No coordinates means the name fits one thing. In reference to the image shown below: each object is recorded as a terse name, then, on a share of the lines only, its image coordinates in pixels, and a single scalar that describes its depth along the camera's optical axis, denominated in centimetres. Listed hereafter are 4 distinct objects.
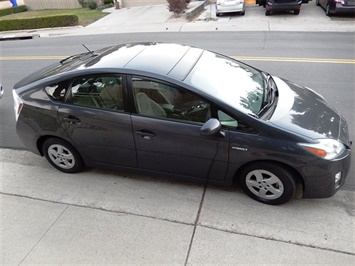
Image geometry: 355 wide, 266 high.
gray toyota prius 275
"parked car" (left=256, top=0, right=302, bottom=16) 1271
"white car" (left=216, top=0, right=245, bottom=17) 1382
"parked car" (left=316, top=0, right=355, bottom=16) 1138
